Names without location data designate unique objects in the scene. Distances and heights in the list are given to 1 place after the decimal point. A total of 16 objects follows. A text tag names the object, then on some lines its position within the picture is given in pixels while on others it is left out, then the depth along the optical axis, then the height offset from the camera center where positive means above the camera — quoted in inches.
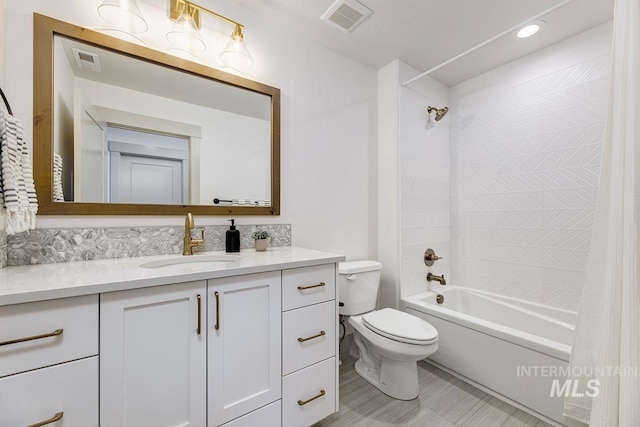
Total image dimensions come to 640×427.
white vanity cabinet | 29.5 -17.9
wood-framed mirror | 45.9 +16.2
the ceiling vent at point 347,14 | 63.1 +48.2
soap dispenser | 60.3 -6.4
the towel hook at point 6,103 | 36.8 +15.1
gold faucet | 54.9 -5.6
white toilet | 61.2 -28.5
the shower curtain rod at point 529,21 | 53.9 +41.8
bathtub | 57.3 -33.0
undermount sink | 48.7 -9.3
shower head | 95.2 +35.7
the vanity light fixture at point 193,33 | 55.7 +38.2
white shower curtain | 42.3 -9.0
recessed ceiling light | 70.6 +48.9
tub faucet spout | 94.0 -22.9
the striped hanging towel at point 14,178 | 34.2 +4.5
